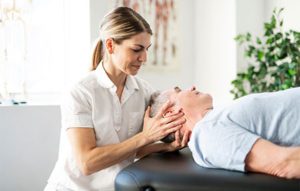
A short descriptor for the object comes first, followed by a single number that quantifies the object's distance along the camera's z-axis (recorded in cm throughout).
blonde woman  143
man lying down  101
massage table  97
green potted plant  285
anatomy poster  325
